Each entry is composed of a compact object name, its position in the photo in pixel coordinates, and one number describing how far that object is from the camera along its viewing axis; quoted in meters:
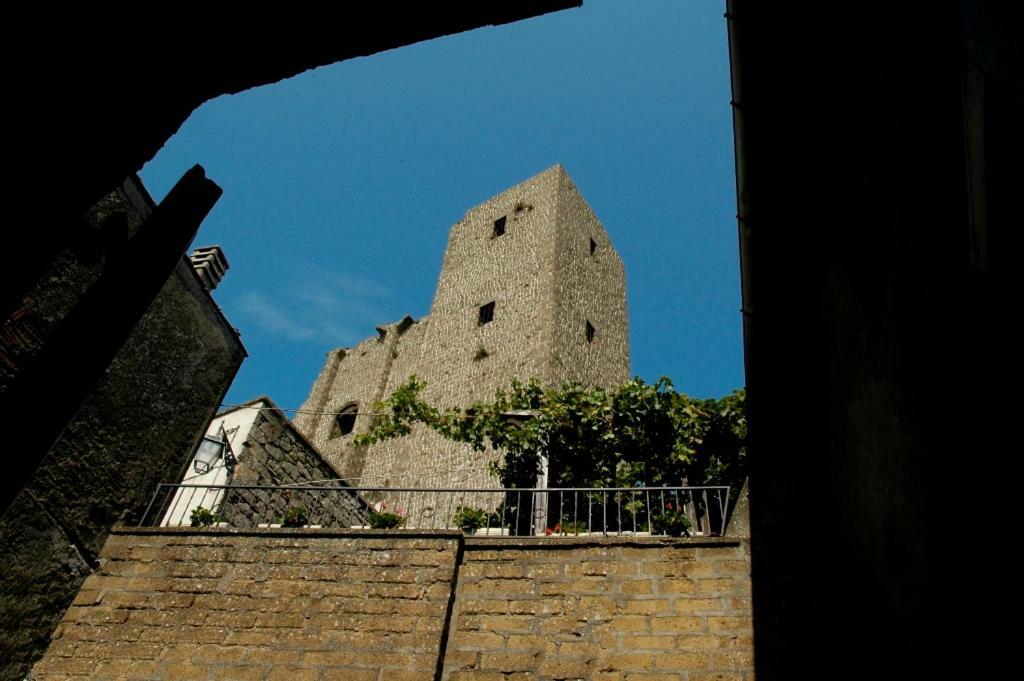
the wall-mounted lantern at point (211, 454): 8.50
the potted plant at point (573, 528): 7.51
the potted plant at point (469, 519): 8.18
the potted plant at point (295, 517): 7.62
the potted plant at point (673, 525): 7.12
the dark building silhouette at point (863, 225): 1.58
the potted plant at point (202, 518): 7.34
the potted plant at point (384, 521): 7.65
